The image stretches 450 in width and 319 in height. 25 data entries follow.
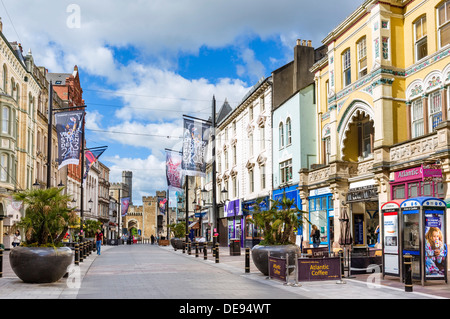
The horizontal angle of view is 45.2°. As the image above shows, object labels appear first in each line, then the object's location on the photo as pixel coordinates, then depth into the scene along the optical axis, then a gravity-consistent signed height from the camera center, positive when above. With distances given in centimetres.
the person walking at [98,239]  3456 -198
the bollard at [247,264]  1846 -196
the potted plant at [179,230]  5212 -219
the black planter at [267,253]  1655 -143
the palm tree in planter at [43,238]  1392 -78
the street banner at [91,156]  3922 +395
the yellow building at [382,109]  2100 +436
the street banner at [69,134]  2583 +357
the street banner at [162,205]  7303 +39
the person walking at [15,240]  3423 -200
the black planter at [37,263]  1388 -138
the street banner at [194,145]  2831 +326
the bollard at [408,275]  1291 -167
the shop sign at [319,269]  1427 -167
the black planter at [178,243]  4261 -283
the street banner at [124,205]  7174 +43
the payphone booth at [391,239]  1519 -95
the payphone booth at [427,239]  1441 -92
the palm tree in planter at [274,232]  1686 -82
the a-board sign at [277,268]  1484 -173
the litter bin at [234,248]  3136 -236
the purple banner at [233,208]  4734 -8
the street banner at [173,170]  3891 +272
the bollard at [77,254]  2154 -186
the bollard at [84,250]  2828 -221
